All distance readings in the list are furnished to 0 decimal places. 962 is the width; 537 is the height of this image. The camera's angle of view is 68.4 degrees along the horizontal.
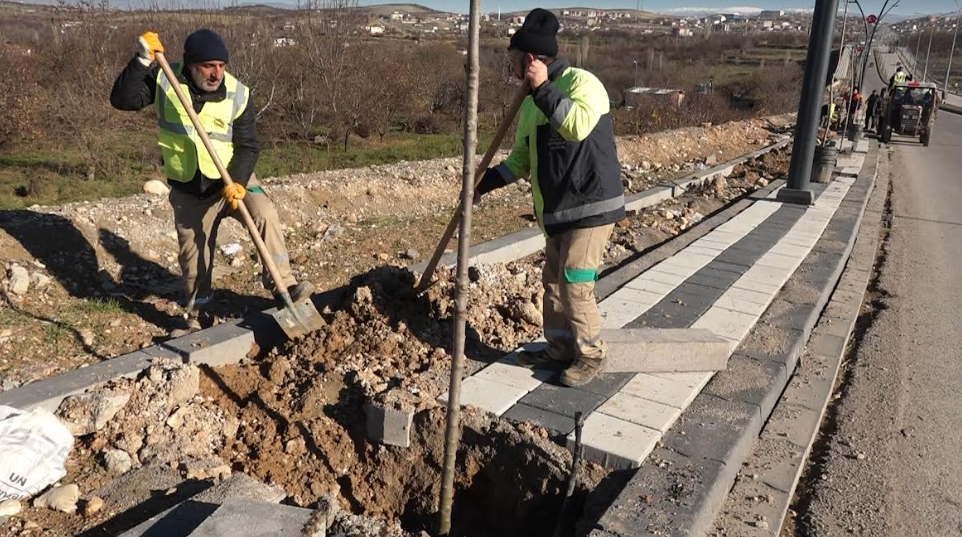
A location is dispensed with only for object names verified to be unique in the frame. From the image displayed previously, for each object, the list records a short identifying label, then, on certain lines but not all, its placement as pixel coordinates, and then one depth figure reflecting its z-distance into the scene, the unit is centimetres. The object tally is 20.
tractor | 1959
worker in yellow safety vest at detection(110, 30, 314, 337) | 395
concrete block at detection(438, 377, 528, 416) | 353
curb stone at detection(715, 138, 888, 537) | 306
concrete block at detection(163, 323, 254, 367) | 375
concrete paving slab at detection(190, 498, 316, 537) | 226
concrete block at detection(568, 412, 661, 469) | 314
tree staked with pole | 241
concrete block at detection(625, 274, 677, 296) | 542
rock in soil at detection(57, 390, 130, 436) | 311
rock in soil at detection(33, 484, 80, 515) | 268
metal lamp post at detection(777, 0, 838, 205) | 808
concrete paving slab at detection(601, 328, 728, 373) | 394
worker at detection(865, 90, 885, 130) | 2202
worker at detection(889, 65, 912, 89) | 2143
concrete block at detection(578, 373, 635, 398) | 375
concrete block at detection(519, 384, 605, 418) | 355
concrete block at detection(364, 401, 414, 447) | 330
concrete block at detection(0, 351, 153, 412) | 313
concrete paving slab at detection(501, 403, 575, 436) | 336
